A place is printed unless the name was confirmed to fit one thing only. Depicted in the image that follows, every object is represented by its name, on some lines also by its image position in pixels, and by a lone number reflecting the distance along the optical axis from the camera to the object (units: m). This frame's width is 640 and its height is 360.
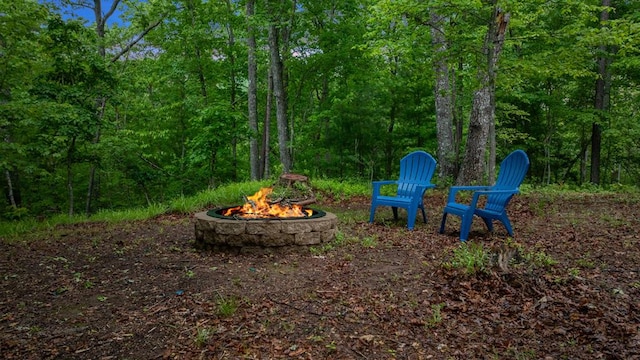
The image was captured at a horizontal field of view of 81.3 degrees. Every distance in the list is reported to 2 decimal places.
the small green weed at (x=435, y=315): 2.20
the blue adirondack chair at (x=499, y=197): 3.95
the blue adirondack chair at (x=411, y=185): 4.66
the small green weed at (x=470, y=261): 2.73
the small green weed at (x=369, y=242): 3.86
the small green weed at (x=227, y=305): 2.33
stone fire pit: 3.64
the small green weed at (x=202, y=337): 2.02
